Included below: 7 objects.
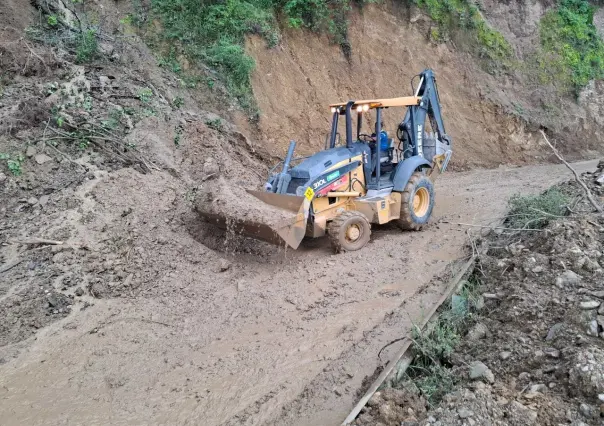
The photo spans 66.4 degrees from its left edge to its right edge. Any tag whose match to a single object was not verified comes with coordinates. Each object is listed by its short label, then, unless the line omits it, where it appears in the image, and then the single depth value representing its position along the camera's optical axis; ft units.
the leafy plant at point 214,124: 31.22
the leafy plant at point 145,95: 29.07
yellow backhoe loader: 20.88
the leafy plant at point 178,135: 28.22
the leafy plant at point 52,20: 30.42
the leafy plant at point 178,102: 31.24
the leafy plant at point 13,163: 21.77
